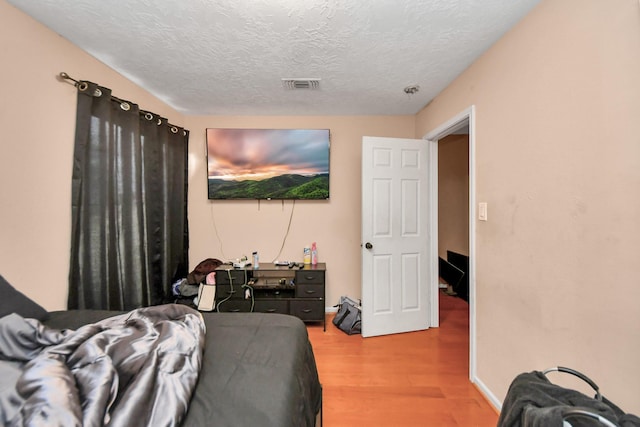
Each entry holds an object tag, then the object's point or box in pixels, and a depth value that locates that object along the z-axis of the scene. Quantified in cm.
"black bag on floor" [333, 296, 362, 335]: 271
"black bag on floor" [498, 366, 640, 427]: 67
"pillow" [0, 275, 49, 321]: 110
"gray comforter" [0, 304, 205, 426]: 64
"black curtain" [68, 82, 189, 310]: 181
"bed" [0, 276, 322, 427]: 77
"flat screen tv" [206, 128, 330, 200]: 305
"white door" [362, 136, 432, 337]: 267
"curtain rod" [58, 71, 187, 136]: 171
